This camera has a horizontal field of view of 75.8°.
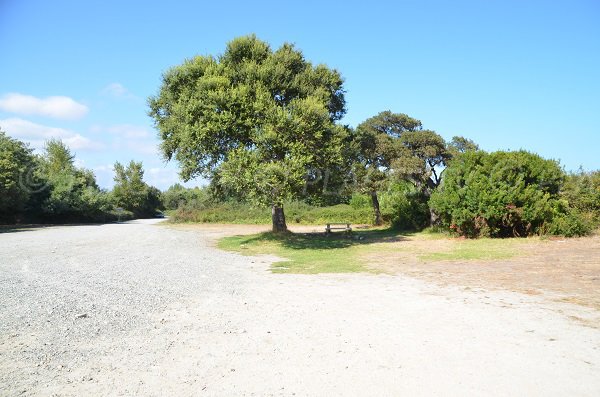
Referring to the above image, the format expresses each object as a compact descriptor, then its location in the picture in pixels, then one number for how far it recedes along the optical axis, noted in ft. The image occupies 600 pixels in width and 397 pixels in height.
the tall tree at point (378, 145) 77.66
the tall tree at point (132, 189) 184.44
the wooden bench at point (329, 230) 73.97
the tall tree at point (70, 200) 120.86
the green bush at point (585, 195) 59.47
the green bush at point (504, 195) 57.62
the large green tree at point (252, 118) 50.24
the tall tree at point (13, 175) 95.55
